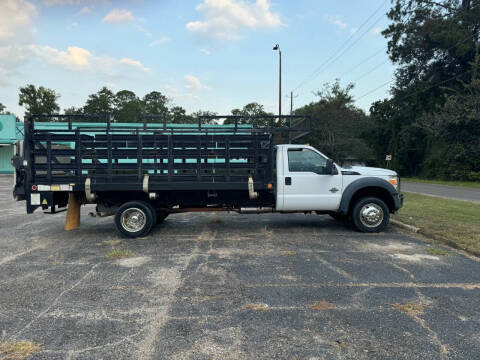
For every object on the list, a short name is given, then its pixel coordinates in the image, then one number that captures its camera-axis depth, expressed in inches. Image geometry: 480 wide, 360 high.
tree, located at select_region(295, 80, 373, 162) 1483.8
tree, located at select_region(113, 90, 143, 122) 2524.6
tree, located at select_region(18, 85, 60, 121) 2485.2
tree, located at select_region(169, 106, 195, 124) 2449.6
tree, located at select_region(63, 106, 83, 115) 2675.2
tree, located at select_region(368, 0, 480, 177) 1240.8
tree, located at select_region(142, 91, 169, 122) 2760.8
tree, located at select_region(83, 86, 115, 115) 2588.6
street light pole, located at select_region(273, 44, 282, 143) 1018.1
